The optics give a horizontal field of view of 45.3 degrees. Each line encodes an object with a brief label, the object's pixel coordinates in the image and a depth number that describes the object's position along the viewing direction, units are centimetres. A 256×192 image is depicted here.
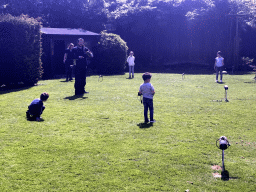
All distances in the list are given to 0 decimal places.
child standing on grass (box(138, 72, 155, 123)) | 841
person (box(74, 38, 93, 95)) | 1349
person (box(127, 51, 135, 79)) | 2189
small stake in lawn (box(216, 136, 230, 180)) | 507
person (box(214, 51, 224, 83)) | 1847
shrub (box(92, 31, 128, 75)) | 2577
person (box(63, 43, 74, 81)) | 1854
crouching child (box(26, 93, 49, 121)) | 888
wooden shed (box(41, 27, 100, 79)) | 2311
